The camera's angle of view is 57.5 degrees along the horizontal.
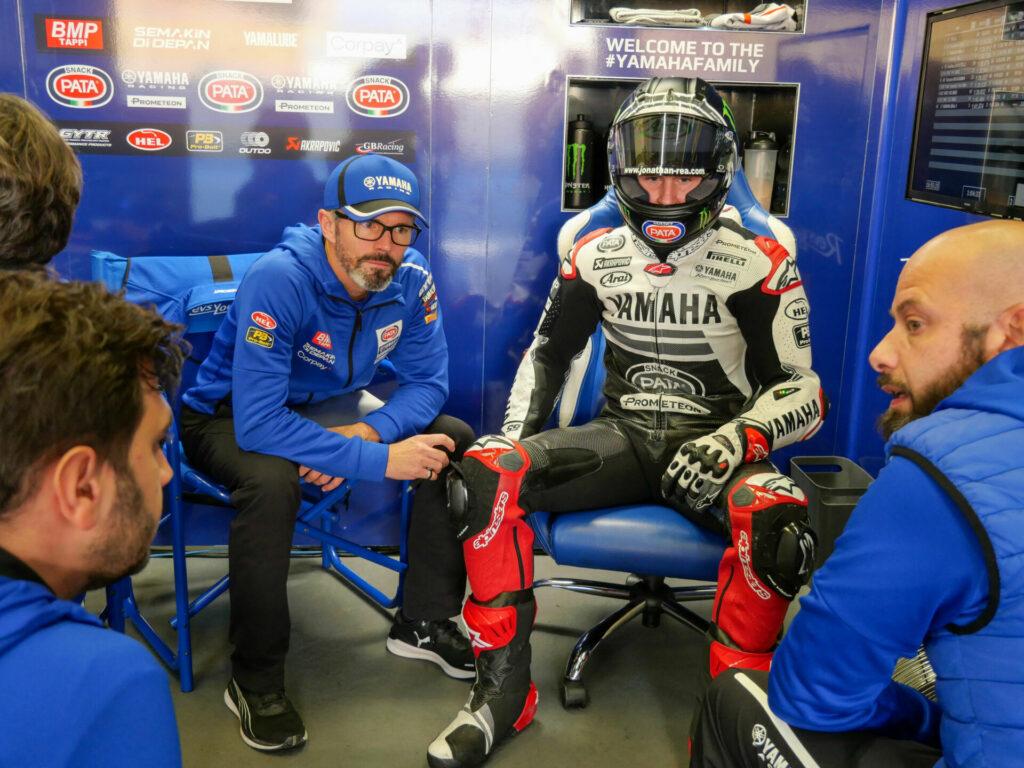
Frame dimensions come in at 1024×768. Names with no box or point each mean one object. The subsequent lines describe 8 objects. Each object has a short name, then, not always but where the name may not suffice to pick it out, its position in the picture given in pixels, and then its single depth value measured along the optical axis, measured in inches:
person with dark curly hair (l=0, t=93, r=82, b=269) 54.5
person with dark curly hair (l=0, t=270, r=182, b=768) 28.1
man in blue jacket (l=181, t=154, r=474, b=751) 83.4
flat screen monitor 82.9
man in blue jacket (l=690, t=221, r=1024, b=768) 39.1
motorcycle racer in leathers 76.2
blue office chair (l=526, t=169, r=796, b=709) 82.5
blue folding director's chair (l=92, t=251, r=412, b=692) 87.8
